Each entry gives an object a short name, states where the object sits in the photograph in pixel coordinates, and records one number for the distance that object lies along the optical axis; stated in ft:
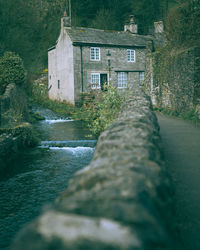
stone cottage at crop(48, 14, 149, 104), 76.18
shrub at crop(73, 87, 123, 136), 36.31
